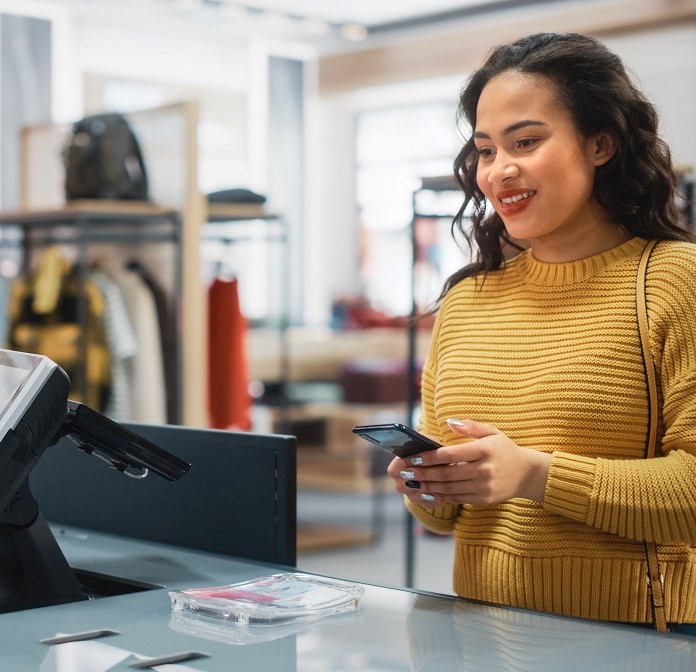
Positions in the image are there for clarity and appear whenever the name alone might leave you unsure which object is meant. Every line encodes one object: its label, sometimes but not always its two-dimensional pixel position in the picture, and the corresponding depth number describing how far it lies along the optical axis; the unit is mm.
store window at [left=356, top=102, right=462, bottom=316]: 9750
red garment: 5227
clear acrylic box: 1358
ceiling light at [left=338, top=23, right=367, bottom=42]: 9430
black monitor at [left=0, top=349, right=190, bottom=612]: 1457
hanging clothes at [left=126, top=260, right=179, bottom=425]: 5078
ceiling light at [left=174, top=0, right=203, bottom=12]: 8391
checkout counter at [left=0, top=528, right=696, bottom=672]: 1213
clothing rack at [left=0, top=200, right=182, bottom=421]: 4684
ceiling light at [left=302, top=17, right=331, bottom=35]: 9109
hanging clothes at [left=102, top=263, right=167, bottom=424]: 4934
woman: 1463
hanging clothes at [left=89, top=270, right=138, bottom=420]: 4844
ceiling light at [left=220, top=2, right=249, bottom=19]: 8617
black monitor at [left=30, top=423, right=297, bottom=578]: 1662
